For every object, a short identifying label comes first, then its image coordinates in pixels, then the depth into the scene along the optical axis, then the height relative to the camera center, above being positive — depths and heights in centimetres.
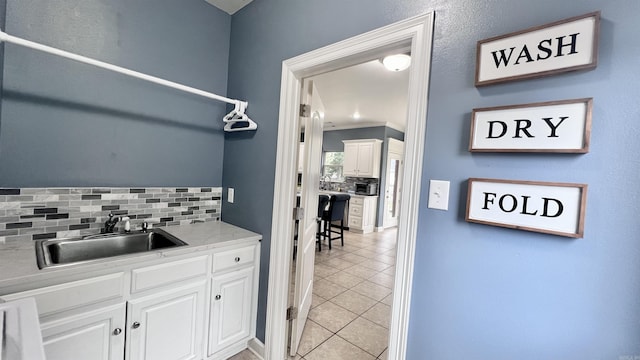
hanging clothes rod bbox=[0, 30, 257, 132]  117 +50
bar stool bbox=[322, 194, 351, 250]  453 -64
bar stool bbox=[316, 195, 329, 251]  427 -53
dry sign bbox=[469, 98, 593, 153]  81 +22
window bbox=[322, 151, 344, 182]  708 +26
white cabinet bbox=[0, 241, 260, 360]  114 -80
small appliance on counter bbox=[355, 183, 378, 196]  605 -26
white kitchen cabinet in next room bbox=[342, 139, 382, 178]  598 +48
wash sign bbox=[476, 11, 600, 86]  80 +48
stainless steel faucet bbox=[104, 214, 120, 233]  167 -42
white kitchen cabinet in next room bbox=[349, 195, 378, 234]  584 -84
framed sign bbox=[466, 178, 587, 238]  82 -6
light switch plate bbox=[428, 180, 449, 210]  108 -5
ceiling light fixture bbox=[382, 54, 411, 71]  229 +110
